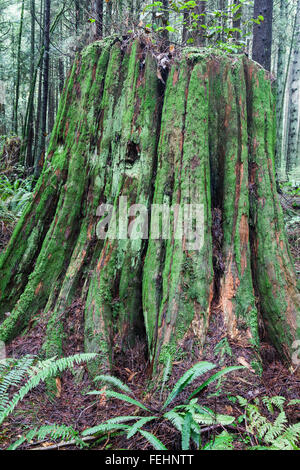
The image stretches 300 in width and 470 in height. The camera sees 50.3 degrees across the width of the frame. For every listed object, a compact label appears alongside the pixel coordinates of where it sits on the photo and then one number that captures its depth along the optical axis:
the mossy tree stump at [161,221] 2.92
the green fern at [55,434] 2.07
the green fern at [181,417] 1.89
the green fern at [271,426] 1.91
